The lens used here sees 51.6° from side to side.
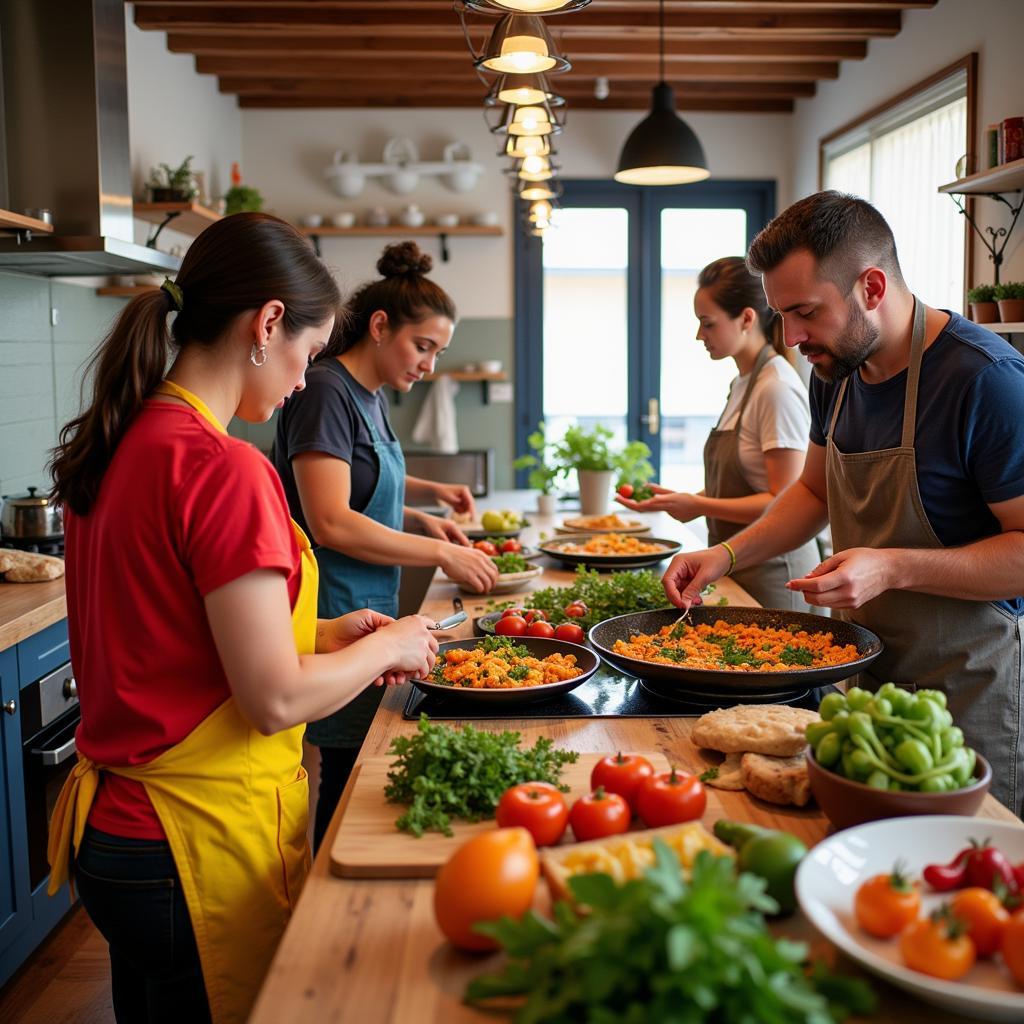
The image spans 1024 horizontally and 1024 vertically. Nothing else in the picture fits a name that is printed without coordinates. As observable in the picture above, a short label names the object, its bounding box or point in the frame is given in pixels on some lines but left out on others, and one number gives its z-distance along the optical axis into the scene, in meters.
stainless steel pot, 3.35
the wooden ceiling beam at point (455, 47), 5.49
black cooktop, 1.80
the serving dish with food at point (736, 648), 1.71
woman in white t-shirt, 3.06
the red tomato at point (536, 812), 1.21
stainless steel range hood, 3.54
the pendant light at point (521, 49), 2.40
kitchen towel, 6.85
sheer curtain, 4.79
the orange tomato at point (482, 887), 1.03
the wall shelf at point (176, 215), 4.62
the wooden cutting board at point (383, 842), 1.22
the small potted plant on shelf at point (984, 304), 3.86
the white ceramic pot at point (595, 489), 4.49
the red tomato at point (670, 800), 1.27
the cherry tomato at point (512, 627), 2.19
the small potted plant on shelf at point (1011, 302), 3.73
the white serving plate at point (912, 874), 0.90
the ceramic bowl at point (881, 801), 1.17
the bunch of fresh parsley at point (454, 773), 1.32
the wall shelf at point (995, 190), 3.71
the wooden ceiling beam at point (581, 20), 5.00
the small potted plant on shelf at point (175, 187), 4.70
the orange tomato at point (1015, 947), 0.92
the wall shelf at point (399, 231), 6.68
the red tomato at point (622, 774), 1.32
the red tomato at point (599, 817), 1.23
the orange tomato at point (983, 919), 0.96
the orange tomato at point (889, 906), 0.98
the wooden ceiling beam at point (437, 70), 5.94
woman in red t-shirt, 1.28
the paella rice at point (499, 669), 1.82
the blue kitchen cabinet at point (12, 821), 2.66
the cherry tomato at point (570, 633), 2.17
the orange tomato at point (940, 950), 0.92
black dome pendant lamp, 4.67
